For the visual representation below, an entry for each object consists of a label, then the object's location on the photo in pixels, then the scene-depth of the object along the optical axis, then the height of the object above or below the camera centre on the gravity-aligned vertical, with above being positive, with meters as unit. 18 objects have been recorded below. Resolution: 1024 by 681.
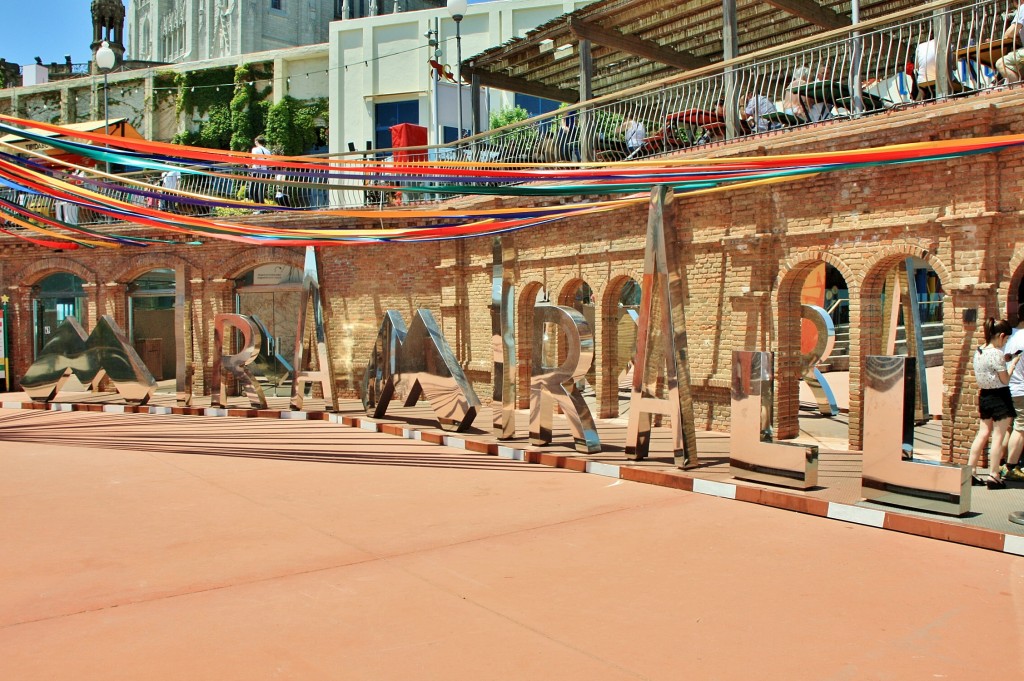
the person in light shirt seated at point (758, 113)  12.73 +3.43
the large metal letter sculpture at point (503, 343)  12.34 -0.06
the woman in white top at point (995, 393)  8.68 -0.61
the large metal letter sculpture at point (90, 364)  17.84 -0.42
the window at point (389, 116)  32.61 +8.45
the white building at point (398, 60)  31.39 +10.51
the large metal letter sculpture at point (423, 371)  13.59 -0.51
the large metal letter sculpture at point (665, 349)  10.09 -0.14
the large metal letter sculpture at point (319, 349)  15.98 -0.14
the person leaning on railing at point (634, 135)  15.32 +3.61
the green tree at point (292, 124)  38.19 +9.56
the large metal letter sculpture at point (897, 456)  7.74 -1.15
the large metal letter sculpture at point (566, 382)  11.19 -0.59
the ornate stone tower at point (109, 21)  59.72 +22.39
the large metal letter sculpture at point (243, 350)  16.94 -0.15
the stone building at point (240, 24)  53.94 +20.82
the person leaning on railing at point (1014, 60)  10.10 +3.20
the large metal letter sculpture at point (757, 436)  8.95 -1.08
